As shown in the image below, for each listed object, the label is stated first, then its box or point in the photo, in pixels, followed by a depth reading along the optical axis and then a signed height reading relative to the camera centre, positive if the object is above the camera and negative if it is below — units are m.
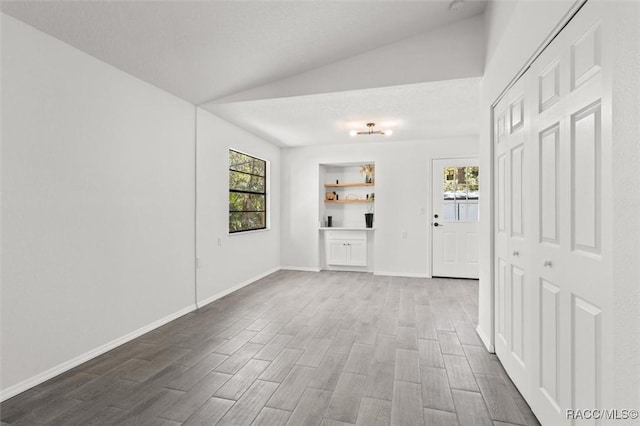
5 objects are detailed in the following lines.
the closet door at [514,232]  1.97 -0.15
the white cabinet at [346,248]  6.17 -0.72
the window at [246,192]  4.98 +0.29
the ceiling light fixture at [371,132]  4.81 +1.19
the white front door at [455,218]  5.57 -0.14
